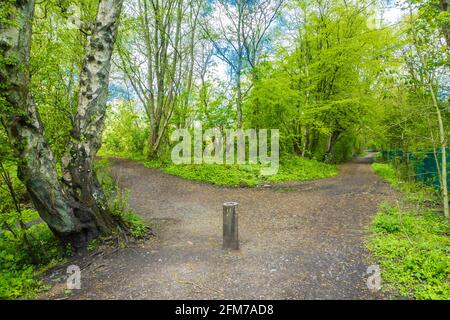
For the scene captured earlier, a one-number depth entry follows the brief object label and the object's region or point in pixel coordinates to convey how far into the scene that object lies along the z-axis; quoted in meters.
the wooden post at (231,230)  4.57
